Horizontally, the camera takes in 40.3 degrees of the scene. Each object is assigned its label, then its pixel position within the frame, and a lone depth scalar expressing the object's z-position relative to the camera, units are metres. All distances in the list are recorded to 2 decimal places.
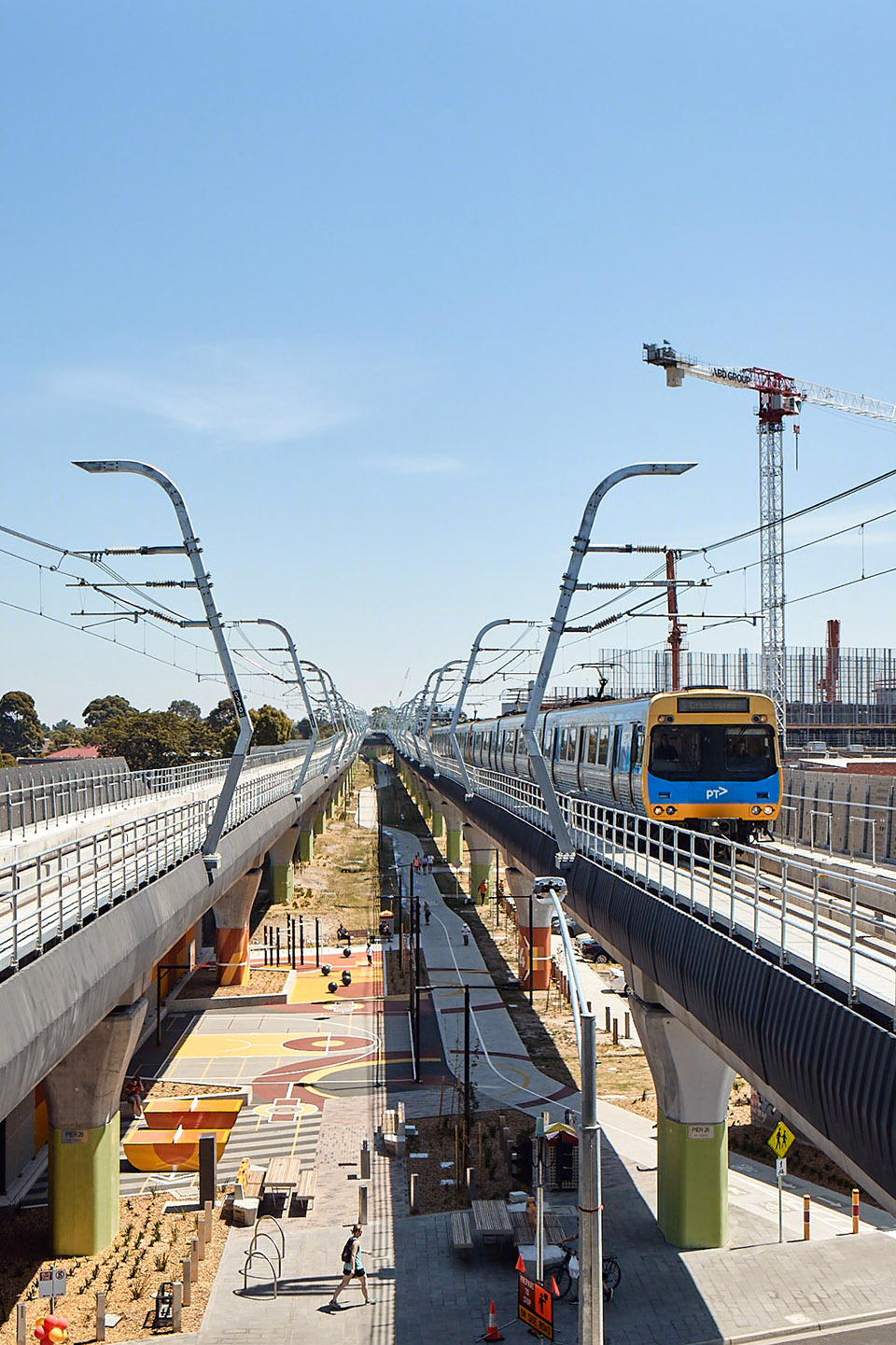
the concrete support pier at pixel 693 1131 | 22.06
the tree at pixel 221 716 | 169.88
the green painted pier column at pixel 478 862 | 65.50
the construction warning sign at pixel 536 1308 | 18.06
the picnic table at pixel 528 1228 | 21.95
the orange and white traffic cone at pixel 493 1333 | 18.36
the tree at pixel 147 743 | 106.62
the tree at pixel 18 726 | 140.50
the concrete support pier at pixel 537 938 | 44.38
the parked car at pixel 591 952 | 53.25
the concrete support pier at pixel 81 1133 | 21.86
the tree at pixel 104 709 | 175.88
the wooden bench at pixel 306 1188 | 24.31
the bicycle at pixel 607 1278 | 20.17
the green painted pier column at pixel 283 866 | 65.94
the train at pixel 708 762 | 24.17
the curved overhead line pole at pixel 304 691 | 41.70
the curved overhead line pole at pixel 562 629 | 19.88
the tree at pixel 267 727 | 135.12
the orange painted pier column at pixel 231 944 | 46.53
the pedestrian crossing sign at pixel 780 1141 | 22.41
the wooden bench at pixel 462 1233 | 21.61
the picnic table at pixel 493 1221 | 21.80
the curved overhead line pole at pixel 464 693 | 39.73
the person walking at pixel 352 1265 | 20.08
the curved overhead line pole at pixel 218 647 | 20.81
